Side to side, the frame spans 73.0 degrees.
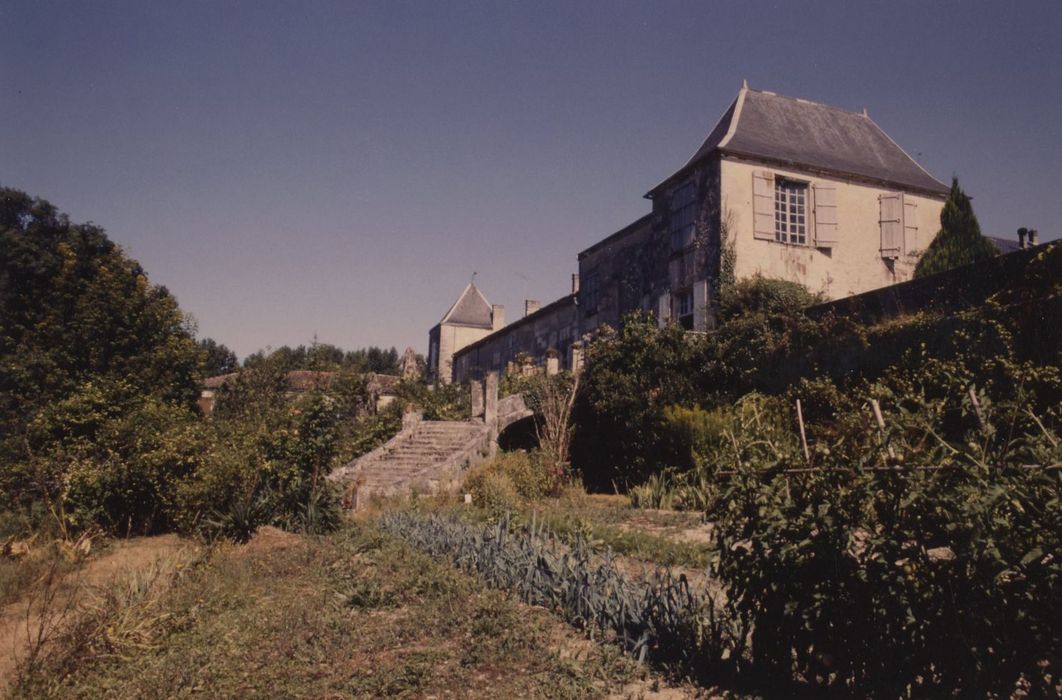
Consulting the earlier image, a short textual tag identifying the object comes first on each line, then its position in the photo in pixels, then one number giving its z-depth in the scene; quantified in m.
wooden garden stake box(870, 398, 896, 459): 3.14
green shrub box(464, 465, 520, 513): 10.27
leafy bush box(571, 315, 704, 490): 13.35
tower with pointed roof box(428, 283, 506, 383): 40.28
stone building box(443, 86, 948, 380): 16.50
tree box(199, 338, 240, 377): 61.34
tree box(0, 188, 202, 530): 10.78
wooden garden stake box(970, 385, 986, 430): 3.12
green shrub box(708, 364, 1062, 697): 2.72
